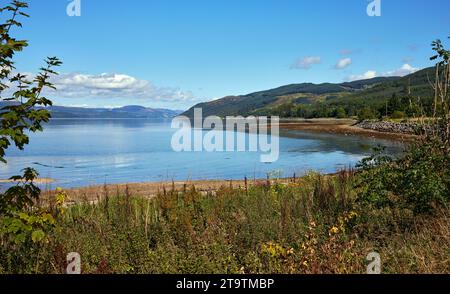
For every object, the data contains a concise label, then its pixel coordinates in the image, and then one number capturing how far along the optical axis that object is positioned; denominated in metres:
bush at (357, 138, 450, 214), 7.45
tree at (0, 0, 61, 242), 4.91
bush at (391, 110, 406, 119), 93.05
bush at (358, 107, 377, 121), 109.14
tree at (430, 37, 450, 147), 8.99
